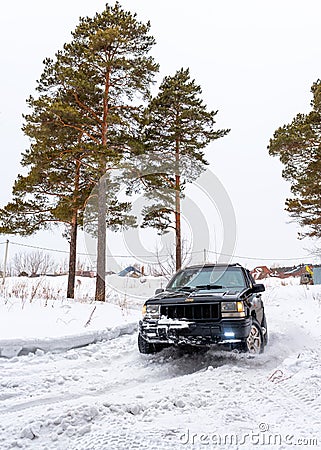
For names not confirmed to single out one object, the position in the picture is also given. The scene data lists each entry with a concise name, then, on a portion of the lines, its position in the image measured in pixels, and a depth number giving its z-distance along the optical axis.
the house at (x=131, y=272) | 35.69
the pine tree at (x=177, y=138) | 19.58
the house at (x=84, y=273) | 42.70
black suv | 5.50
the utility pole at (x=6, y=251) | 23.07
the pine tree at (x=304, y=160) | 17.41
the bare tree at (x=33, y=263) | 47.94
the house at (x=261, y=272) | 36.47
